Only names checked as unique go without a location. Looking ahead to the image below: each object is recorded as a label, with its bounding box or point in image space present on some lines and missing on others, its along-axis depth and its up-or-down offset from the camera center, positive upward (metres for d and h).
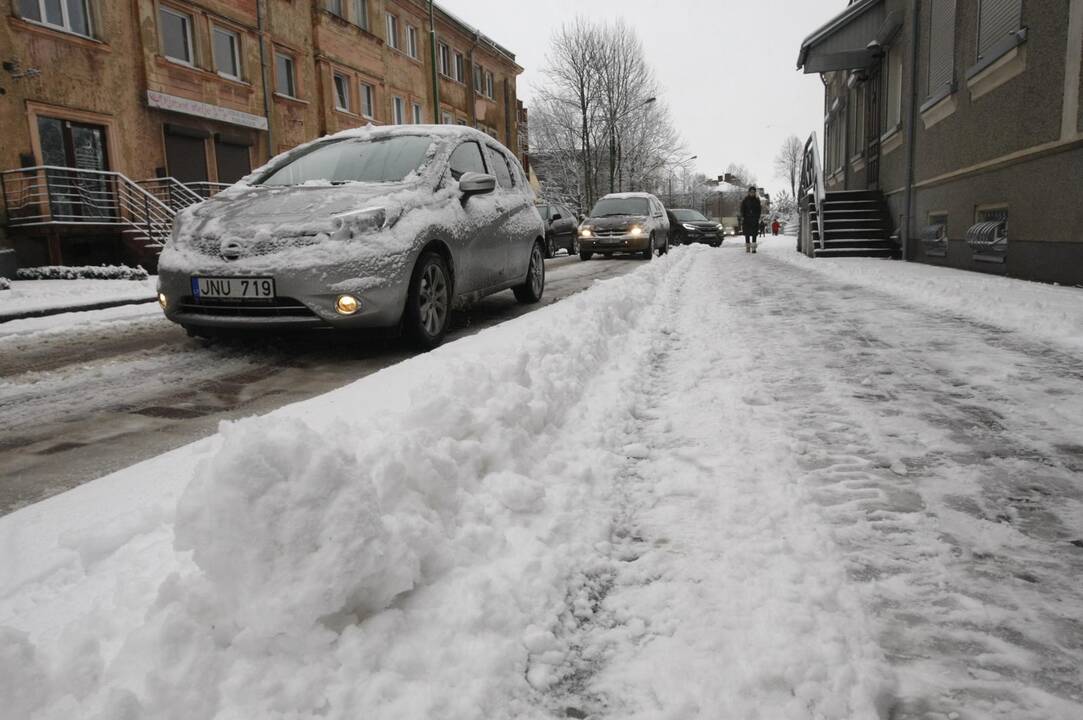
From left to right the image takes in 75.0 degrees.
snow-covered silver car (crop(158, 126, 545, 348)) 4.43 +0.08
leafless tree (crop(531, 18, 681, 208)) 39.56 +7.43
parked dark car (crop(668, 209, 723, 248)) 27.61 +0.38
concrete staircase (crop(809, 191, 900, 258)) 14.24 +0.15
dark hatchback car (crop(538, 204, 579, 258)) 19.72 +0.50
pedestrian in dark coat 19.02 +0.66
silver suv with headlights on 15.89 +0.32
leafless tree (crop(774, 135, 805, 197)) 94.38 +10.94
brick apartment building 13.08 +3.85
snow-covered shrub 11.47 -0.19
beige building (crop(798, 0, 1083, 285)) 7.30 +1.43
